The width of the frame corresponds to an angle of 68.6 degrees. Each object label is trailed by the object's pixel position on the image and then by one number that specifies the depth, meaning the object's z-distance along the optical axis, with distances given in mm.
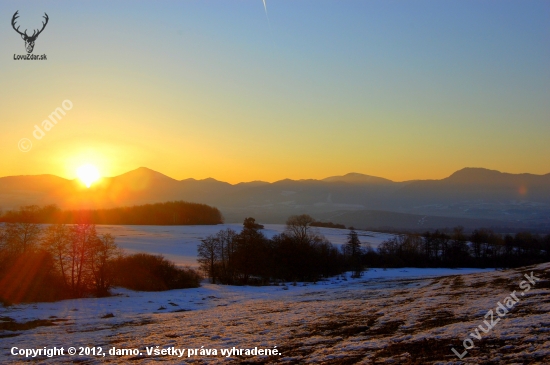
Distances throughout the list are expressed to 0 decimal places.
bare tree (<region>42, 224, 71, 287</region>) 50750
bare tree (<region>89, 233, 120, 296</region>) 50188
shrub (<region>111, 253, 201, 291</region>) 53812
